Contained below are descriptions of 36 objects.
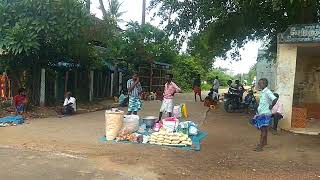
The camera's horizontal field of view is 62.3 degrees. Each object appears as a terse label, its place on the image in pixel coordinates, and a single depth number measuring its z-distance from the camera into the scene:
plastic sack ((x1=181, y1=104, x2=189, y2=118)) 9.15
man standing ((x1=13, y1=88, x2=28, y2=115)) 8.46
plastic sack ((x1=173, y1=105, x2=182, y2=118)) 8.13
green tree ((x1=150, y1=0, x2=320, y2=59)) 8.27
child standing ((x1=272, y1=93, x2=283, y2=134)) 6.97
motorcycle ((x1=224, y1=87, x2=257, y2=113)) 10.48
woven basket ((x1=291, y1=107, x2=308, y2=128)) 7.36
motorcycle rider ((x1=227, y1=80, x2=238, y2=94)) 10.63
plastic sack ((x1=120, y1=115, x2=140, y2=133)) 6.30
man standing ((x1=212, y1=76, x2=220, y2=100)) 13.21
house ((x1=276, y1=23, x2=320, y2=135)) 6.89
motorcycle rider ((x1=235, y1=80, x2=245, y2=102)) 10.69
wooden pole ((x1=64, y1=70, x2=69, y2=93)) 11.14
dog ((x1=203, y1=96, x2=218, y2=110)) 11.76
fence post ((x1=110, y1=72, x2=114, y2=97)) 14.15
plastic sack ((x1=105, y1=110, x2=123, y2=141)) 6.05
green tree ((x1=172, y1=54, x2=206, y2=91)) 23.29
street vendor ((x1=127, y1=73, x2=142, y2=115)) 7.63
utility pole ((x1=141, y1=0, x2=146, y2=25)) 18.07
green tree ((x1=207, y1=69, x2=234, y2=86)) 32.97
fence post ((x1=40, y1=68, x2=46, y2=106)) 9.68
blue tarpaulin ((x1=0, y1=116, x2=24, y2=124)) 7.43
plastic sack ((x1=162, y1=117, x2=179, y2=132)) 6.16
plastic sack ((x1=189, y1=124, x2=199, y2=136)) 6.59
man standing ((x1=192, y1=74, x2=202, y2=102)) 13.83
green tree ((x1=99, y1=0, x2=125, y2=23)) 25.38
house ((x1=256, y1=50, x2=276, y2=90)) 22.55
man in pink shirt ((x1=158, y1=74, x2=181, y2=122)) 7.71
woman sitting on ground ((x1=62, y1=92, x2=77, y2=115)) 9.01
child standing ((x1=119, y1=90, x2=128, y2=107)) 11.60
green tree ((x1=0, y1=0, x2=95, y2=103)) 7.98
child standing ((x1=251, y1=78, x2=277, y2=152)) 5.57
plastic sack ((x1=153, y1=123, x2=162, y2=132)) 6.71
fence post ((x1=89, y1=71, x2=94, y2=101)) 12.28
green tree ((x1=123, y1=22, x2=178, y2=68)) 14.15
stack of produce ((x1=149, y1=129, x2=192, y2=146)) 5.75
